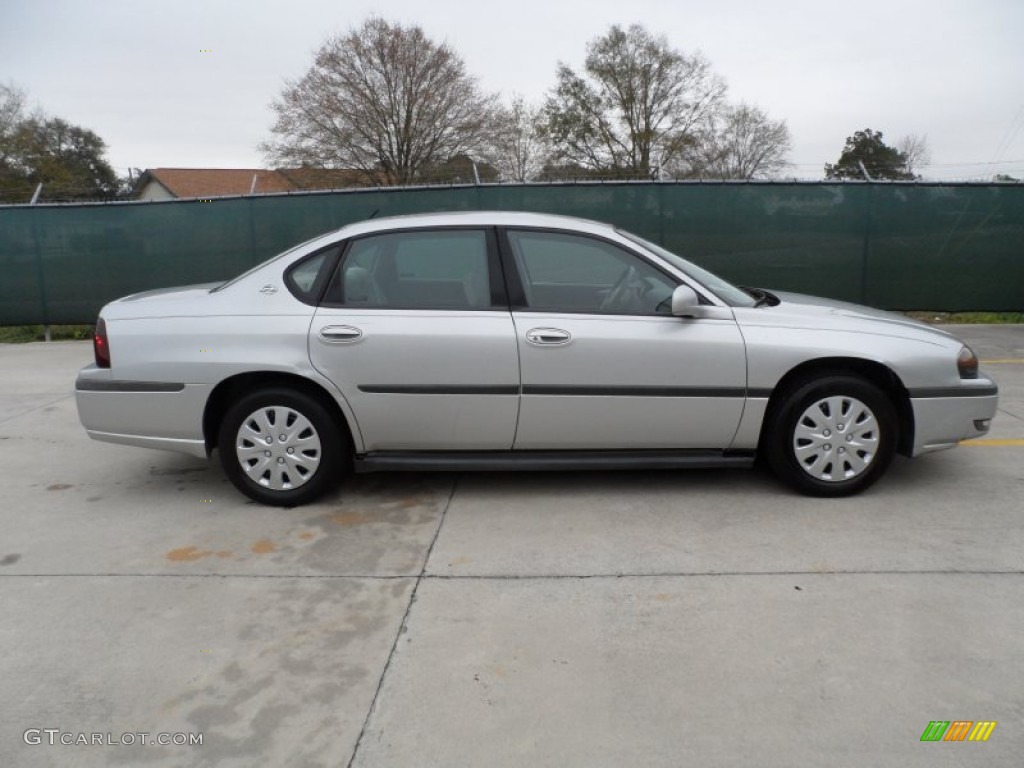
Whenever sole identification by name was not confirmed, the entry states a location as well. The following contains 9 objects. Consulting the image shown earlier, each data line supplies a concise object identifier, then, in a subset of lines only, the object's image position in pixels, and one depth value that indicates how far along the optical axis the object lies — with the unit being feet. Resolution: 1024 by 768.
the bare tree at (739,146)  139.03
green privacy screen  32.53
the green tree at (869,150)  164.04
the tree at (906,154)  138.00
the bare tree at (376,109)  113.91
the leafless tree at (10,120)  140.39
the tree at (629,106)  138.72
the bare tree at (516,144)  119.55
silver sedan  13.39
